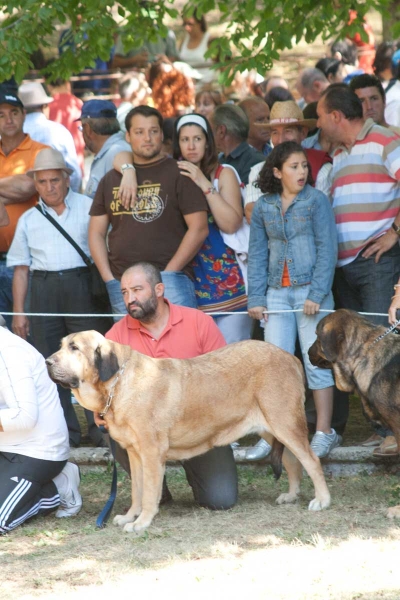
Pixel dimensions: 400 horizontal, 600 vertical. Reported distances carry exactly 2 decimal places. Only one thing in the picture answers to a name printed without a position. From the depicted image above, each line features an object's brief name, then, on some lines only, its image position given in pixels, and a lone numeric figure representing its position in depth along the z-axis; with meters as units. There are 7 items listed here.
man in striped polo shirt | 14.00
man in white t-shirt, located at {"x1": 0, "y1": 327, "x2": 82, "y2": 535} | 11.62
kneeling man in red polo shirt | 12.52
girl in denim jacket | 13.76
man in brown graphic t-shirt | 14.45
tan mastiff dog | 11.23
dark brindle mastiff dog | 11.63
